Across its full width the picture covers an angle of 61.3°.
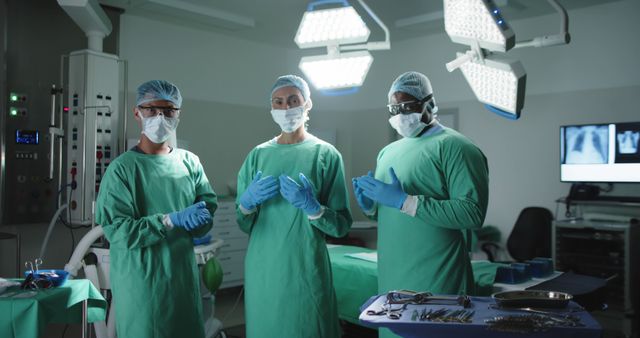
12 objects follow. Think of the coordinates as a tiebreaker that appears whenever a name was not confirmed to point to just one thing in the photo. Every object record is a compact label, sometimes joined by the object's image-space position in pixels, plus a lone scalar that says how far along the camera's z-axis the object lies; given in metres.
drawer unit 5.07
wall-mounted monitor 4.30
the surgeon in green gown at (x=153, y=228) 2.19
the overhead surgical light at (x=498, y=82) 2.22
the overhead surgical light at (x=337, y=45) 2.73
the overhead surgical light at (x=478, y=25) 2.12
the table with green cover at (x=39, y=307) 1.96
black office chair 4.71
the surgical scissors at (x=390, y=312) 1.54
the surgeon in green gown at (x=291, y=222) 2.27
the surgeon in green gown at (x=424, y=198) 2.08
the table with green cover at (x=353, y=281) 3.07
